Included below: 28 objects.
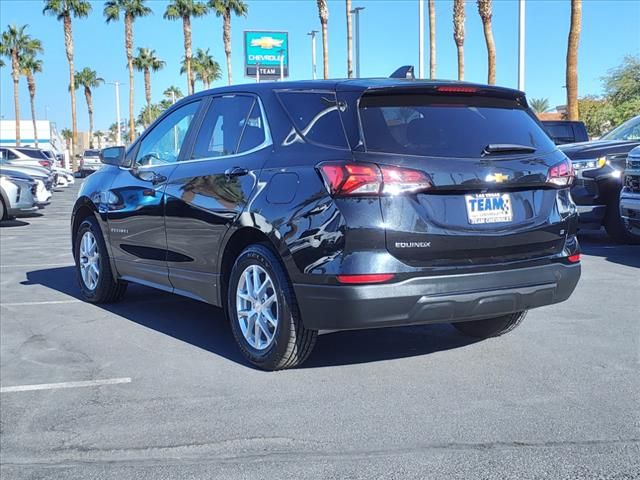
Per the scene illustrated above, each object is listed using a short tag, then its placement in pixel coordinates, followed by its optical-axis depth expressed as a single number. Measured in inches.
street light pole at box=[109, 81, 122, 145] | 3011.8
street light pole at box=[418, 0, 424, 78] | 1263.5
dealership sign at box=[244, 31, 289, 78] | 1990.7
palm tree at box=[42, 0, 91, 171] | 2161.7
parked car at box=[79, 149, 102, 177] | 1873.8
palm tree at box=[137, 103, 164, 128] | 4506.4
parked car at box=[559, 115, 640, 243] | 393.4
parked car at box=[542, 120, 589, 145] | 609.2
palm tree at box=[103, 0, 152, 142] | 2146.9
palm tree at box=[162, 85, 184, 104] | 4152.1
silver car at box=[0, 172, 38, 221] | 639.1
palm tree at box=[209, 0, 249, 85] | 2064.5
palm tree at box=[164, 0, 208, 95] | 1999.3
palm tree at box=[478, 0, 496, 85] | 1131.3
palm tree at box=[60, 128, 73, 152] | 5810.5
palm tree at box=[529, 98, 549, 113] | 3732.3
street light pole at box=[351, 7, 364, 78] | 1577.3
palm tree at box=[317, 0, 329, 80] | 1662.2
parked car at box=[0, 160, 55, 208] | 681.6
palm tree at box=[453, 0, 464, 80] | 1301.7
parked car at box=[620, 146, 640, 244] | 327.3
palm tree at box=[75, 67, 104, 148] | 3344.0
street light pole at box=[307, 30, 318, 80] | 2163.5
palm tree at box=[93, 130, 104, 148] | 6773.6
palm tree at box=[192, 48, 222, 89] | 3164.4
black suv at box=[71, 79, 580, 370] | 165.6
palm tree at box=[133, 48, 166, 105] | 2819.9
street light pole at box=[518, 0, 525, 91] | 911.8
